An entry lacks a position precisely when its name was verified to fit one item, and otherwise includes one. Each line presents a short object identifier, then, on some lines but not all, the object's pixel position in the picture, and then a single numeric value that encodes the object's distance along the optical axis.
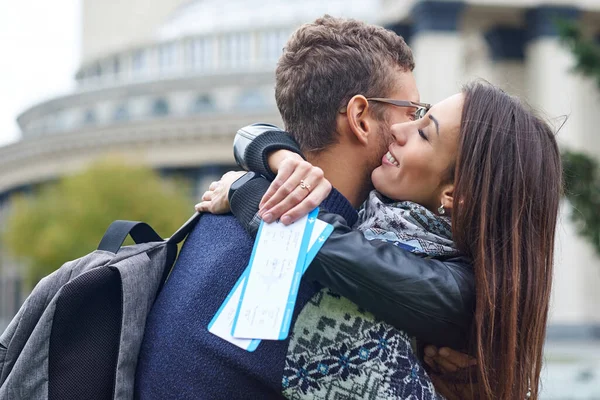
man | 2.59
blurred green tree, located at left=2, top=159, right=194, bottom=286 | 34.41
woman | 2.59
